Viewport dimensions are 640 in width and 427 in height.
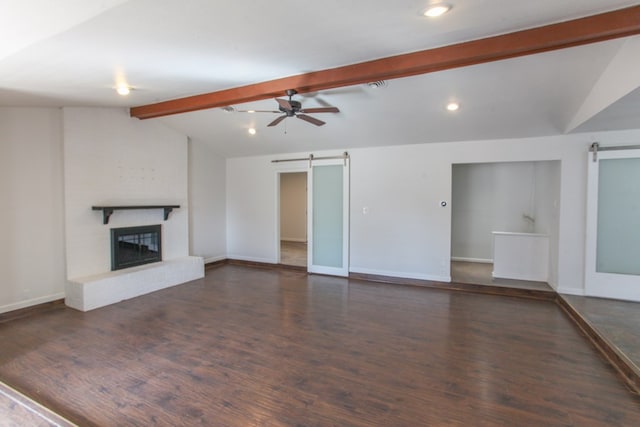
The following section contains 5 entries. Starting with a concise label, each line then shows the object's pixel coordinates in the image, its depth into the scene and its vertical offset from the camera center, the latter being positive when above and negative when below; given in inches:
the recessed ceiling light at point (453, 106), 157.1 +51.0
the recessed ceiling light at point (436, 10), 80.6 +52.0
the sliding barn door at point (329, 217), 237.0 -9.8
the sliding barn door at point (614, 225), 163.8 -10.3
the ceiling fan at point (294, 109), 136.4 +44.2
